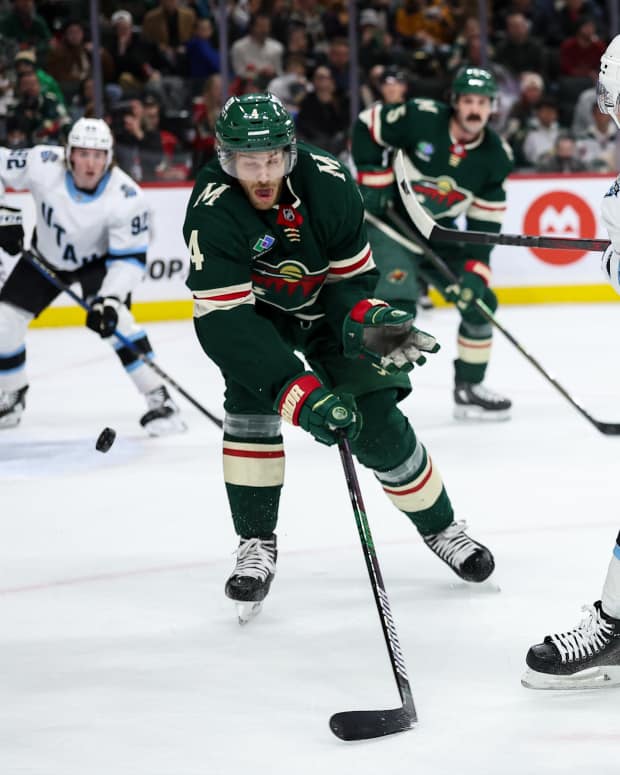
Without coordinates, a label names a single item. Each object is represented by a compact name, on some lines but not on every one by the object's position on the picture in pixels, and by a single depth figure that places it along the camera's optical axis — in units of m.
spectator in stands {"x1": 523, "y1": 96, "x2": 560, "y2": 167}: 15.97
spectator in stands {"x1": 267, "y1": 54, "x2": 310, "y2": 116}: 15.67
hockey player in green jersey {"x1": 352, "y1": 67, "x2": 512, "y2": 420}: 9.33
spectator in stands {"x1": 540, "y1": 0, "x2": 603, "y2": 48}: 17.62
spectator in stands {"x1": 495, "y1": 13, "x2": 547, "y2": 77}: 16.89
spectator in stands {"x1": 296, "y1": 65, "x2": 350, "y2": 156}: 15.44
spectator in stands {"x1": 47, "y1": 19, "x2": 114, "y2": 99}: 14.58
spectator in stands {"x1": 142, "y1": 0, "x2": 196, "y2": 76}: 15.16
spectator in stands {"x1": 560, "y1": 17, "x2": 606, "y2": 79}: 17.17
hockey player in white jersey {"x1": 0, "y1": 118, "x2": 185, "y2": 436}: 9.01
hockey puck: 7.69
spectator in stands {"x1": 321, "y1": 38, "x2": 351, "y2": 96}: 15.56
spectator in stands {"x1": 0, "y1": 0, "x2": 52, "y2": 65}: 14.56
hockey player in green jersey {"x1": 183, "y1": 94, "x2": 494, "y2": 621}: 4.88
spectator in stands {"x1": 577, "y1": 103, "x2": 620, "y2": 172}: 15.85
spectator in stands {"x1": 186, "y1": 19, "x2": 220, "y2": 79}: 14.98
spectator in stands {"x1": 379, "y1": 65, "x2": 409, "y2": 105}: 14.73
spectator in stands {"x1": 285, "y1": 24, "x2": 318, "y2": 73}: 16.00
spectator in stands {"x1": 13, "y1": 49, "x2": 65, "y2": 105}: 14.50
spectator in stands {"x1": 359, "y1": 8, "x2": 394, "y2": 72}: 15.96
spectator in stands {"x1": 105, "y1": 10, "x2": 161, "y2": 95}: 14.85
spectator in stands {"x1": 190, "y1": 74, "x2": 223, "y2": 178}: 14.96
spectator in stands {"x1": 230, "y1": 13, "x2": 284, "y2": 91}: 15.27
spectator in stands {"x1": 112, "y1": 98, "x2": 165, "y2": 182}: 14.54
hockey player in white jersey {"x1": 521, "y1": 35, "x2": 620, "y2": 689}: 4.46
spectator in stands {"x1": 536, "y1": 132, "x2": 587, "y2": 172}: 15.84
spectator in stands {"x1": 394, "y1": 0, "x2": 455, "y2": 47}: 17.61
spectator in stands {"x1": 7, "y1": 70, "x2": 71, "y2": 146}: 14.33
